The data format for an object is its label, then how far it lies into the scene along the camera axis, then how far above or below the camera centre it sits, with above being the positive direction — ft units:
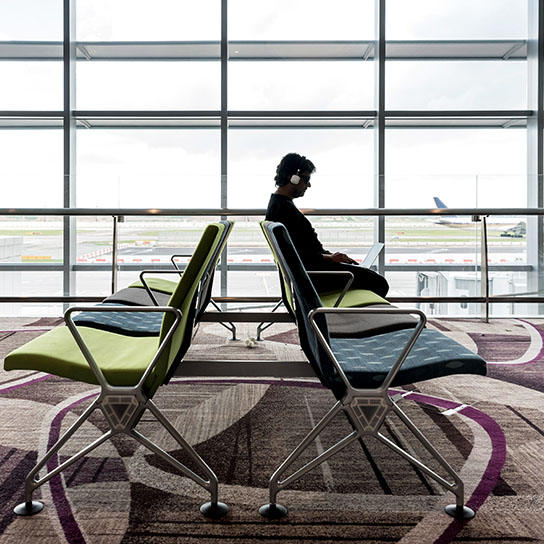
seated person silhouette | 9.40 +0.65
